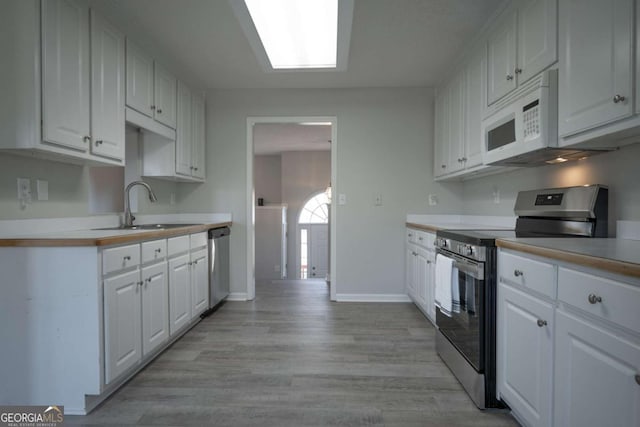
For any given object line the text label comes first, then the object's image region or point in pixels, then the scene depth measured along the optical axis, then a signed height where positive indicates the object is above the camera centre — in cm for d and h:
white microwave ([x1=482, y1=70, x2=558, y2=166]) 171 +48
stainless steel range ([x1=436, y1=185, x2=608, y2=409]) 171 -34
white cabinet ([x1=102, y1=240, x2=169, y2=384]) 172 -56
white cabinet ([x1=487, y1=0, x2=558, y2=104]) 174 +95
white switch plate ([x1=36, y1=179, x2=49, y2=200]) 197 +12
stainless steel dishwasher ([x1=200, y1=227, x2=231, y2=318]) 319 -57
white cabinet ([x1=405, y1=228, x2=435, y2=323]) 278 -55
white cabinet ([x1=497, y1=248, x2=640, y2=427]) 98 -47
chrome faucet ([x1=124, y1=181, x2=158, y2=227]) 266 +2
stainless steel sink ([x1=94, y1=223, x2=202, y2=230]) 252 -13
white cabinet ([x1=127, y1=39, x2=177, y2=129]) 242 +97
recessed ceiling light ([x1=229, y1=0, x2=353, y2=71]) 220 +133
